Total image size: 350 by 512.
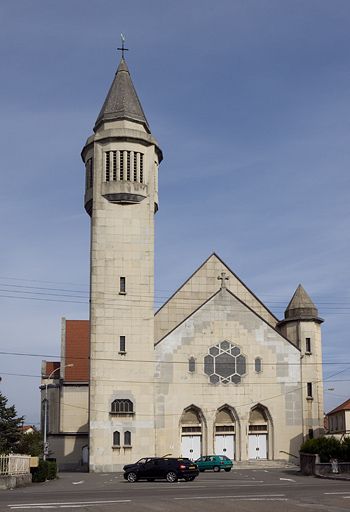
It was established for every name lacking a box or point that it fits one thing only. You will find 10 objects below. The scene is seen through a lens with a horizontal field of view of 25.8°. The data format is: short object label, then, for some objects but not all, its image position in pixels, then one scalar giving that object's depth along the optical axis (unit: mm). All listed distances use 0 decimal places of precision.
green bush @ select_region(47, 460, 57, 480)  39869
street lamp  47588
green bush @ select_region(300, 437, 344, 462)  42062
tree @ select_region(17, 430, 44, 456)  64750
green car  50438
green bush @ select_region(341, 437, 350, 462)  41188
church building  54344
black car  36406
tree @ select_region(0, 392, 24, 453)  65312
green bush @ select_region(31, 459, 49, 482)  37219
